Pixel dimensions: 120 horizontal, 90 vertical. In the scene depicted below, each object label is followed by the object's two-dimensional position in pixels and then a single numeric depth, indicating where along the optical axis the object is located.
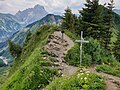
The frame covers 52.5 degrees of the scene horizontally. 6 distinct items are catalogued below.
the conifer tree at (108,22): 31.67
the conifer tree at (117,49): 34.42
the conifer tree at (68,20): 32.29
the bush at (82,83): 7.55
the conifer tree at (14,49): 35.29
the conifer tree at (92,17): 23.23
